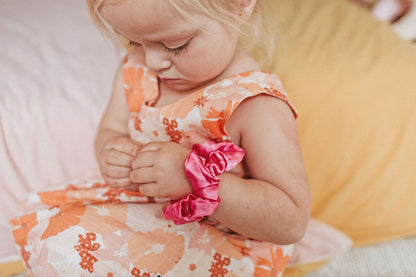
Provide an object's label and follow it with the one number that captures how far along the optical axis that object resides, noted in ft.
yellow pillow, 3.13
